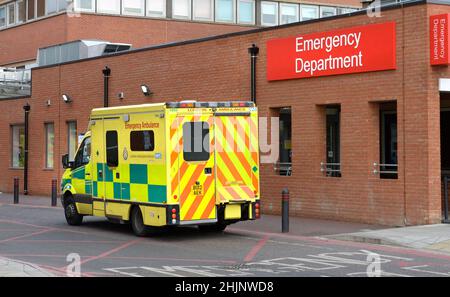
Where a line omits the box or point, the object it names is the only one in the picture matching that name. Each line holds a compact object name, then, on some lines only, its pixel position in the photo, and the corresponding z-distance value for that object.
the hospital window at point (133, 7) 35.10
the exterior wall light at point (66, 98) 27.60
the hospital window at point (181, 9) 36.56
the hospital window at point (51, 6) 34.72
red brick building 15.88
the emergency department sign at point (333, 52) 16.67
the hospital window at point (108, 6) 34.47
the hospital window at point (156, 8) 35.83
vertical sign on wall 15.46
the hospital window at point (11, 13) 38.47
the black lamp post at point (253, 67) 19.84
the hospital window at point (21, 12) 37.34
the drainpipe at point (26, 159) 29.80
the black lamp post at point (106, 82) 25.70
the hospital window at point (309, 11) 40.66
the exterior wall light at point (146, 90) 23.59
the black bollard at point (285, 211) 15.38
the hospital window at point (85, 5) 33.78
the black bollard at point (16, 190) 24.83
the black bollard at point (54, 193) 23.14
